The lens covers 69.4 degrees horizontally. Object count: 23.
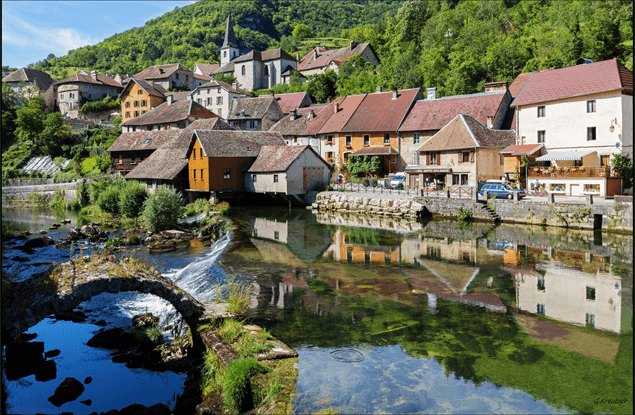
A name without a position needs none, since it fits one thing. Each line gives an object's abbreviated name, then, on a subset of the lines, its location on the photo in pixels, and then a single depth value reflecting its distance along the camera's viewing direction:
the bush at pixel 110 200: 40.53
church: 105.31
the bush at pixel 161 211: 30.92
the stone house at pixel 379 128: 51.00
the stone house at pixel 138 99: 82.50
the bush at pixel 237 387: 8.95
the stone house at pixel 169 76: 103.31
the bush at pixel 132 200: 37.84
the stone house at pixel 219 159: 41.88
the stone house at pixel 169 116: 64.00
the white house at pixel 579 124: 32.41
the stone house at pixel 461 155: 40.34
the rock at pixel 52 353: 12.84
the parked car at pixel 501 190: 33.34
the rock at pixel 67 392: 10.40
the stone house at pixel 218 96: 79.38
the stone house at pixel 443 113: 45.78
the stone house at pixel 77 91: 93.25
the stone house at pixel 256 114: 66.81
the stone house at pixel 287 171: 41.25
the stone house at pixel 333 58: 100.07
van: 44.44
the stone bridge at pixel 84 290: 9.40
